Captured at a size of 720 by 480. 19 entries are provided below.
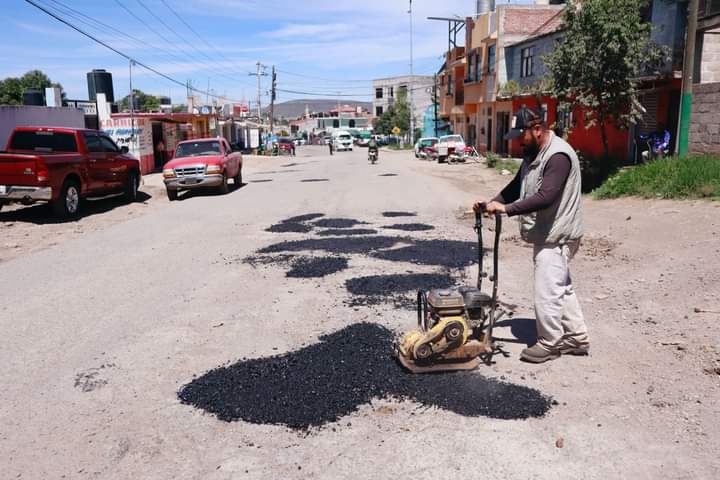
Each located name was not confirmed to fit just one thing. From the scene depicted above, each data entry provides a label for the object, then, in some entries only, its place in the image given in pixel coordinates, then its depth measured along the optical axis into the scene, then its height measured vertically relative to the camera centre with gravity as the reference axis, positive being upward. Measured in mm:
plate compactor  4418 -1469
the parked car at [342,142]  73625 -1370
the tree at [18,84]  56000 +4709
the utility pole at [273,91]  74812 +4700
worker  4590 -703
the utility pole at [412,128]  73288 +199
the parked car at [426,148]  41719 -1233
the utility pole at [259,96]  77750 +4548
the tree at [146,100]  83375 +4466
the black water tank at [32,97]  29938 +1694
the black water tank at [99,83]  38719 +3026
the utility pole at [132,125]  28478 +319
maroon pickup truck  12773 -770
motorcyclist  37031 -1053
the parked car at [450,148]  36906 -1100
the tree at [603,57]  16266 +1877
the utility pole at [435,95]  60844 +3314
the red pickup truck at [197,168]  18297 -1057
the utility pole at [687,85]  14828 +1022
